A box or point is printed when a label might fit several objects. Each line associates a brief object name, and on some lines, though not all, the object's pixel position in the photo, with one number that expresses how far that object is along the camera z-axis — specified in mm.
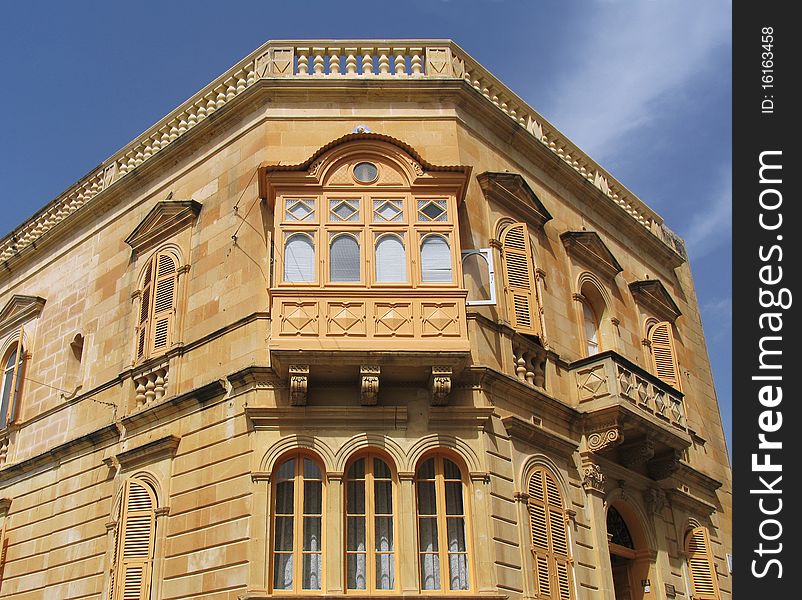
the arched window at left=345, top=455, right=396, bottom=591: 14070
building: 14586
